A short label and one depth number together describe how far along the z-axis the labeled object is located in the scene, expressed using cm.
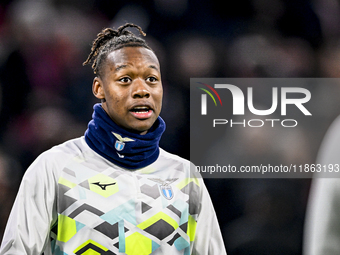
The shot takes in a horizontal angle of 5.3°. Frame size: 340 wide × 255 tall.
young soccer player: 804
